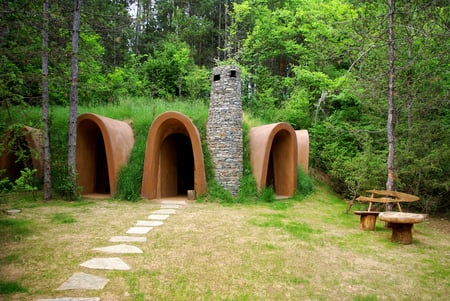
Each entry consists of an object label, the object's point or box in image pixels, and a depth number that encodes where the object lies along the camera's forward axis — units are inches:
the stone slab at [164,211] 262.5
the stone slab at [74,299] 104.2
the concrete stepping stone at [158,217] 238.5
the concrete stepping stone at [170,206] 287.4
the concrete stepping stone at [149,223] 215.3
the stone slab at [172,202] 310.5
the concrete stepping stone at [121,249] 156.8
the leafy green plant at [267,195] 333.4
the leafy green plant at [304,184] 379.2
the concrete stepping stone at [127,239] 176.8
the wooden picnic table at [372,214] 223.1
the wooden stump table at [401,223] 183.5
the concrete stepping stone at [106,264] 134.9
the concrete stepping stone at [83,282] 114.3
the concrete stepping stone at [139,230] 195.1
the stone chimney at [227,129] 342.3
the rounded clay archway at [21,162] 340.8
